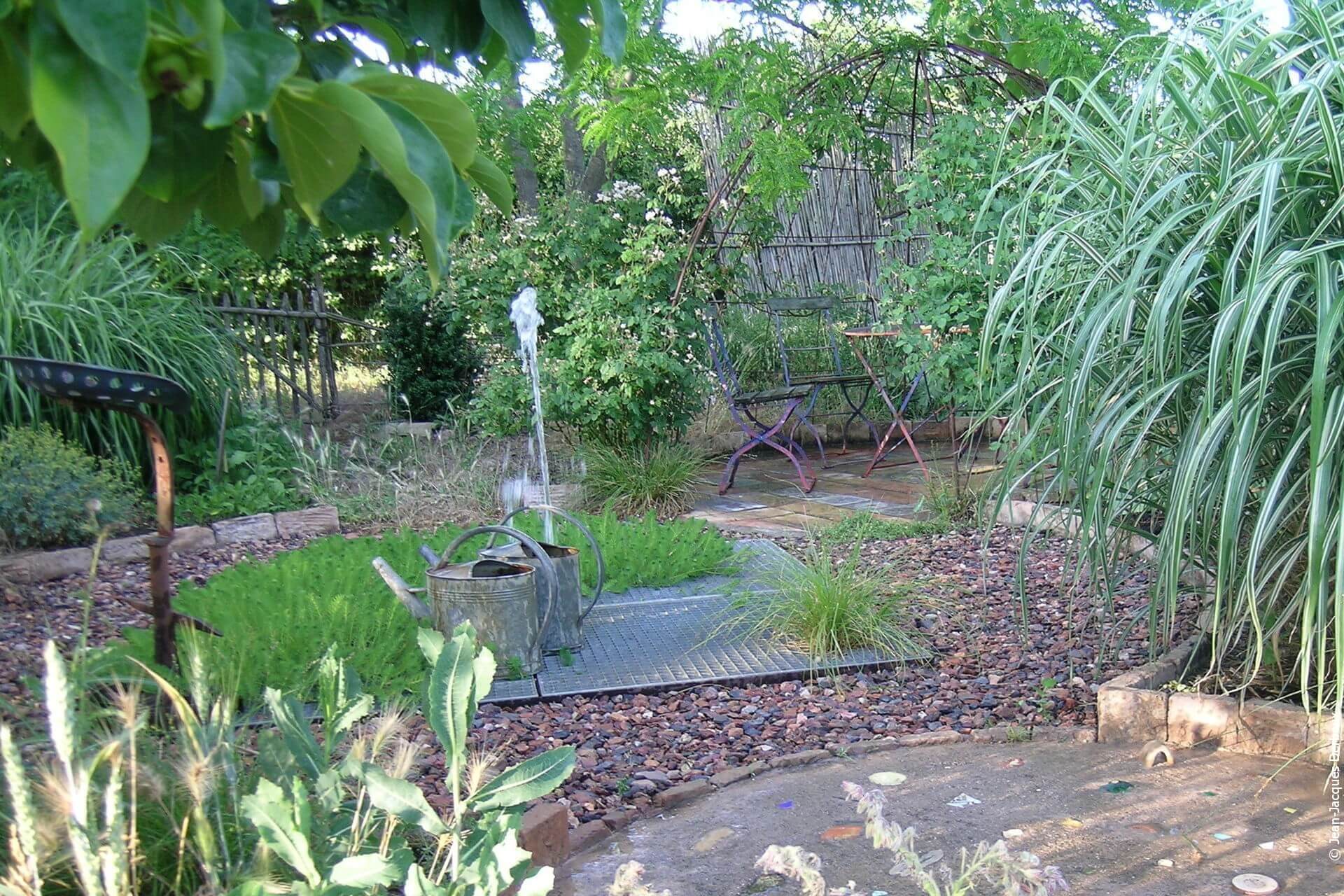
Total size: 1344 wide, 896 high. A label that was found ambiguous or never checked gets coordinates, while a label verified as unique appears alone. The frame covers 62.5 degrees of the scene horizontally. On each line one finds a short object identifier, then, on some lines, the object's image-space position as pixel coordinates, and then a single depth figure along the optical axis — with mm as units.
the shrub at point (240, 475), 5031
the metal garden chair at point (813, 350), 6652
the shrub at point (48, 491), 4199
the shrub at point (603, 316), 5574
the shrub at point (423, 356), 7629
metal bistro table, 5746
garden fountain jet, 5816
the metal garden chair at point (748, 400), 6055
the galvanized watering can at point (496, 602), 2885
